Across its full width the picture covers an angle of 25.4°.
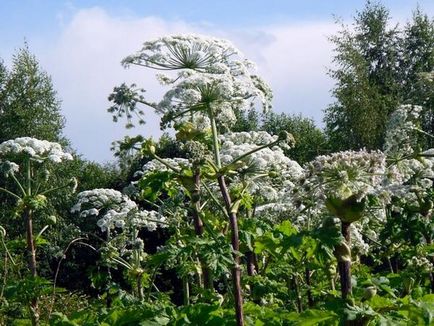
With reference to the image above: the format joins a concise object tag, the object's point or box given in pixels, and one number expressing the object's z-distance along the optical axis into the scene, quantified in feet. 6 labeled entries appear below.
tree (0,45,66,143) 105.70
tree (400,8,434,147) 118.62
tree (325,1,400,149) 107.65
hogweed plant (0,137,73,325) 27.81
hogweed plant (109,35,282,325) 20.67
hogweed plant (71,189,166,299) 30.04
